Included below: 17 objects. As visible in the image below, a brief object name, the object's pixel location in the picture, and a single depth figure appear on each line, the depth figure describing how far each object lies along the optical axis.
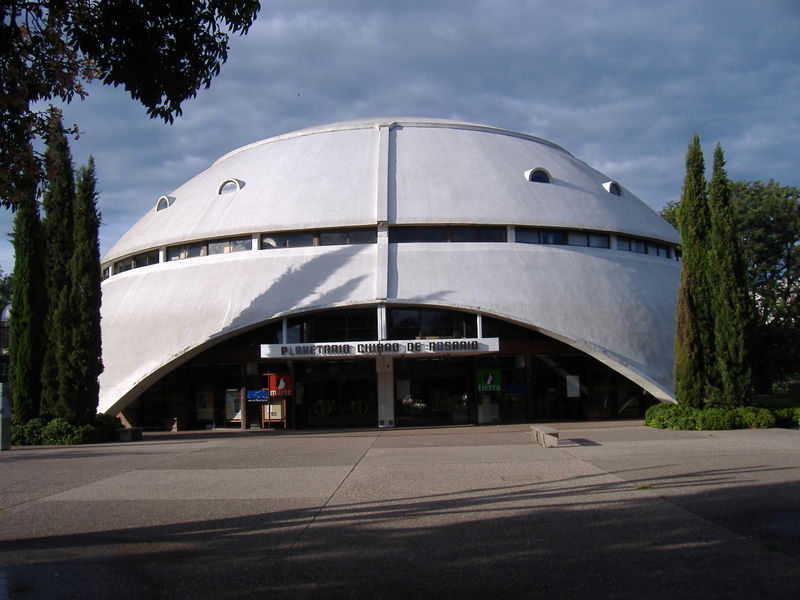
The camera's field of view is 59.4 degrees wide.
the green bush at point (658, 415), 20.22
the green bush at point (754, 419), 19.38
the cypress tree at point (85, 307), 19.64
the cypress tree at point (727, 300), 20.09
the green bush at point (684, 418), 19.42
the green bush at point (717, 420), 19.25
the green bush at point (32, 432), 19.16
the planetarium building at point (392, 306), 23.08
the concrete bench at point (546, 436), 15.53
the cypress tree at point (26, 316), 19.81
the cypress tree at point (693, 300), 20.36
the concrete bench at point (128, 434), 20.20
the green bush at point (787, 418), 20.17
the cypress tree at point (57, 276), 19.58
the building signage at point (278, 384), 24.16
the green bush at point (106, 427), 19.98
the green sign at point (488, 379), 24.39
